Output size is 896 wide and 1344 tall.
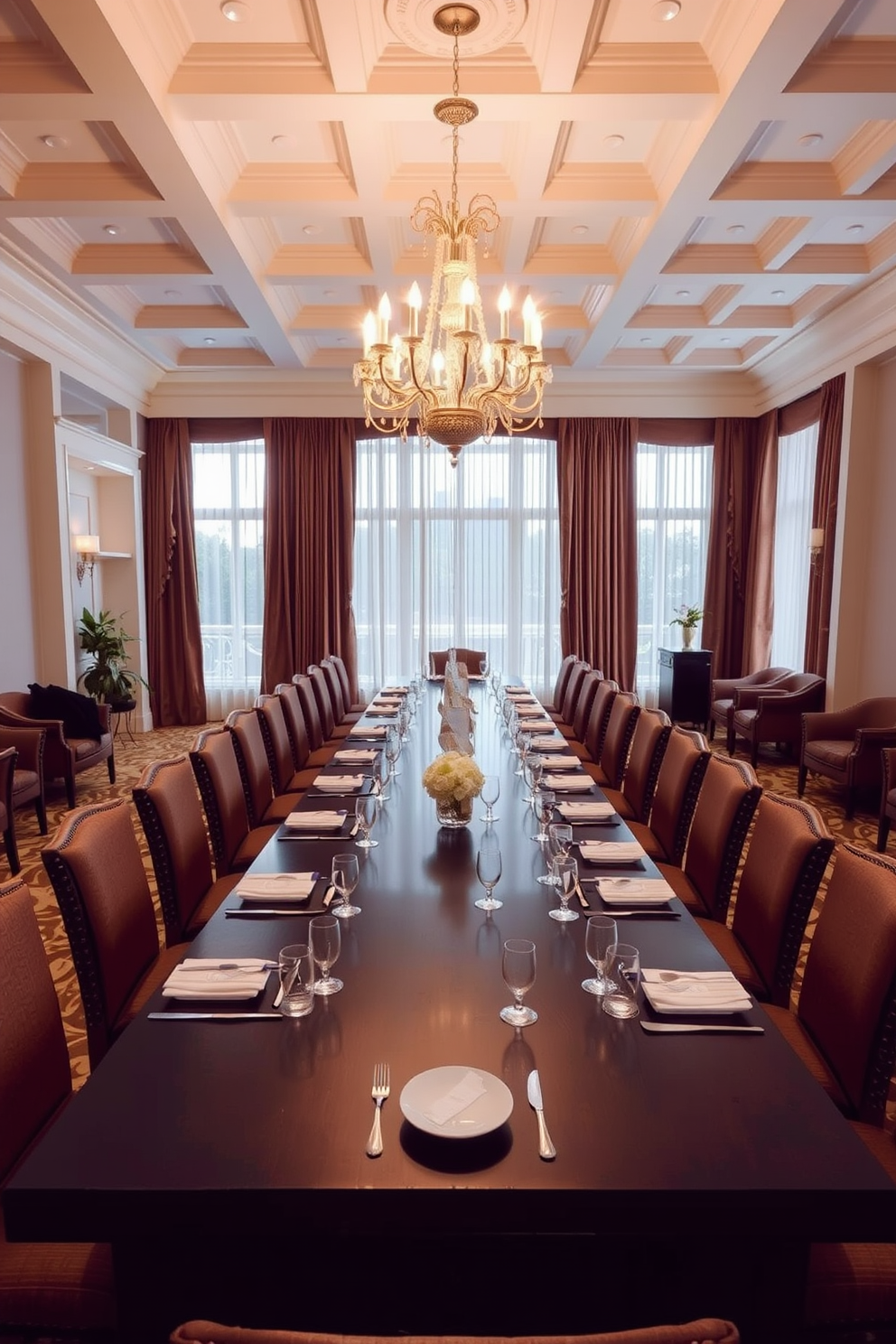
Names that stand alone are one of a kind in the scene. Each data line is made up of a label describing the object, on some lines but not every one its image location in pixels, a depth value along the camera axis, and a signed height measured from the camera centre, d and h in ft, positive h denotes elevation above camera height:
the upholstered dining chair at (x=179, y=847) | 7.29 -2.54
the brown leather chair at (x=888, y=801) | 13.93 -3.73
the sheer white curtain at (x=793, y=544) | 22.70 +1.35
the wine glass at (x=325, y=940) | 4.67 -2.11
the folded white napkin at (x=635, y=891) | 6.18 -2.42
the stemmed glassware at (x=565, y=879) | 6.02 -2.24
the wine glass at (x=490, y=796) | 8.46 -2.30
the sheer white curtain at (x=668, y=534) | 25.98 +1.80
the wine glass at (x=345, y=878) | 5.87 -2.18
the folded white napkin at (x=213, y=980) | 4.77 -2.44
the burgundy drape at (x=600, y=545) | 25.32 +1.41
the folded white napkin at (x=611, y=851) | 7.09 -2.40
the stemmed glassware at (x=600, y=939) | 4.66 -2.08
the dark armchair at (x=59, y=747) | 16.11 -3.48
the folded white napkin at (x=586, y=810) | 8.33 -2.39
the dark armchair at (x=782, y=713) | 20.10 -3.16
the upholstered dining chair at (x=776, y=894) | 6.12 -2.50
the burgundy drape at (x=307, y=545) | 25.31 +1.33
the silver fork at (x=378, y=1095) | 3.46 -2.44
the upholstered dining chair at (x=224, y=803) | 8.92 -2.56
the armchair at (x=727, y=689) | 22.87 -3.04
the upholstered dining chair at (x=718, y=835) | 7.57 -2.48
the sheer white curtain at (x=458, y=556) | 26.02 +1.02
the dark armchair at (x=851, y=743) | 15.78 -3.34
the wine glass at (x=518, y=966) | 4.34 -2.08
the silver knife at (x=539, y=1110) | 3.44 -2.44
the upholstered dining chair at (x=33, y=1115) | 3.79 -3.14
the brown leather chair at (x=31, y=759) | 14.74 -3.33
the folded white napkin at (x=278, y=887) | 6.21 -2.41
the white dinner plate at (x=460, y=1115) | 3.54 -2.42
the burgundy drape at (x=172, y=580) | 25.34 +0.16
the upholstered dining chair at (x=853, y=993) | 4.76 -2.59
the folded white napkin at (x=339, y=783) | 9.46 -2.40
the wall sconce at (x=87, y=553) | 20.99 +0.86
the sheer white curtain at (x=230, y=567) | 26.13 +0.61
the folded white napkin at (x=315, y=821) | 7.95 -2.40
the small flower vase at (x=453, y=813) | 7.96 -2.29
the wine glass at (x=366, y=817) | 7.47 -2.18
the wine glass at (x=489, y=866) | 5.86 -2.07
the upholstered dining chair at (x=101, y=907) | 5.65 -2.45
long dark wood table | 3.25 -2.50
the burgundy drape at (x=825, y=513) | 20.01 +1.98
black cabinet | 23.95 -2.92
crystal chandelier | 10.49 +3.33
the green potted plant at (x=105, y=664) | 20.81 -2.13
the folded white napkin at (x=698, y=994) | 4.62 -2.43
